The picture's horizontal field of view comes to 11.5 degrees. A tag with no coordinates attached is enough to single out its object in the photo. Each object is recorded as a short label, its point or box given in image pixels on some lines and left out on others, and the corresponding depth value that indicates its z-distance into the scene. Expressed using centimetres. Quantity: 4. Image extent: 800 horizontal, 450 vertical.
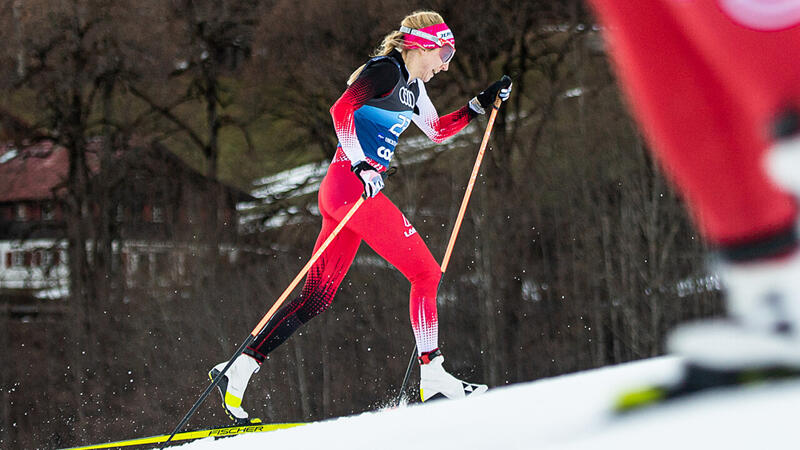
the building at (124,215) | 5566
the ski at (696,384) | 770
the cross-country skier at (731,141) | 805
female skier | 1693
